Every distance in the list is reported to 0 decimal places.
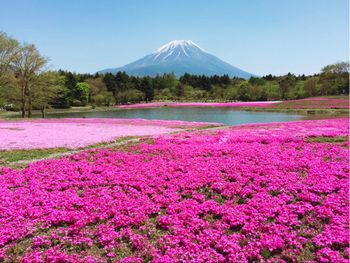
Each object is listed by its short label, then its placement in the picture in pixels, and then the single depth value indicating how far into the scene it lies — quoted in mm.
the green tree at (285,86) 97650
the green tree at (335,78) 85738
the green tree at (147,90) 105775
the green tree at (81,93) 89938
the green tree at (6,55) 43500
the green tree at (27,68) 45344
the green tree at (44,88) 47719
